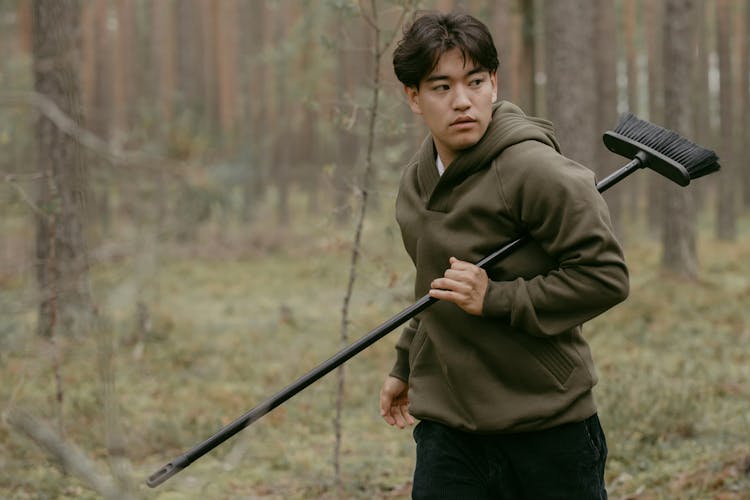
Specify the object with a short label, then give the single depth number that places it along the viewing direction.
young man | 2.56
